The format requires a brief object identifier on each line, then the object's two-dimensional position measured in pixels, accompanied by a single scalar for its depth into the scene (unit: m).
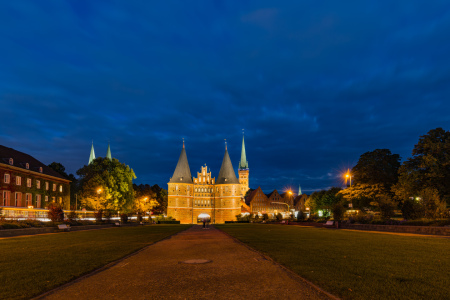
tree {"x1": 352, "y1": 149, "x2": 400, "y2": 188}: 49.88
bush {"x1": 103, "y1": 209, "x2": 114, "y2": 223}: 54.73
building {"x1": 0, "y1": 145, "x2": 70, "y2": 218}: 46.94
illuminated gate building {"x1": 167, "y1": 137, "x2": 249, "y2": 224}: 99.56
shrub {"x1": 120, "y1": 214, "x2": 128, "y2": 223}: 59.17
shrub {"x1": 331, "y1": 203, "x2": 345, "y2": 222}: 40.06
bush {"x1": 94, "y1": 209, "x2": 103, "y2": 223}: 49.92
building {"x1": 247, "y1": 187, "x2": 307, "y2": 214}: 147.50
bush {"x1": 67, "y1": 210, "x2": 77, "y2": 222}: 42.87
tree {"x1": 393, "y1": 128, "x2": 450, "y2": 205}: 33.38
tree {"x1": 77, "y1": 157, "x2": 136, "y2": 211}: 58.31
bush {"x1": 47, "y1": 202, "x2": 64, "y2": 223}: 38.44
